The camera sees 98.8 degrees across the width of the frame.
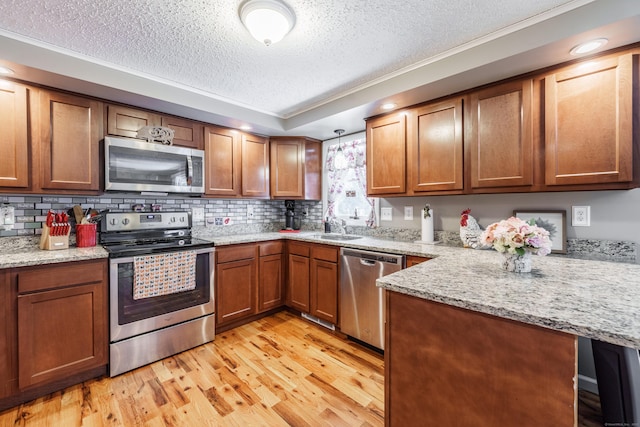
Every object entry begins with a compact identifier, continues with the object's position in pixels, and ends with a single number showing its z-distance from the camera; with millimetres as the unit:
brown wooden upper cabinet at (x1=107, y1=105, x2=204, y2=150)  2266
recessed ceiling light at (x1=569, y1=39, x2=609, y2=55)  1464
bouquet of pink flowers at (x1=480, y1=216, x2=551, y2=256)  1269
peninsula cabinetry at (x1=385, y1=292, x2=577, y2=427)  827
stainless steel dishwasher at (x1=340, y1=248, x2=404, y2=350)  2244
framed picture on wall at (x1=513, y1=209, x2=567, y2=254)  1892
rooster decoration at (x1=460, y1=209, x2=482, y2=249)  2164
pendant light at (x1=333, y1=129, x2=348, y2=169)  2926
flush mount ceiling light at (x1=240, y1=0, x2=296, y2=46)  1416
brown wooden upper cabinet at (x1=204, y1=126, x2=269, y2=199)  2844
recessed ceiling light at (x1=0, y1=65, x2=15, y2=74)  1725
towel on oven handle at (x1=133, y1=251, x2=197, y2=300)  2084
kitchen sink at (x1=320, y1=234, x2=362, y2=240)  3018
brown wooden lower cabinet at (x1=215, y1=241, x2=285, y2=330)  2635
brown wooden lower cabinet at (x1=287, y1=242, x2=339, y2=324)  2646
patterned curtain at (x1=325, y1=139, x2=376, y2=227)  3086
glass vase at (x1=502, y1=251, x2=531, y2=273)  1332
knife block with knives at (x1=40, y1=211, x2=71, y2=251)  2041
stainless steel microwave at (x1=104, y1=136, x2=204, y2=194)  2170
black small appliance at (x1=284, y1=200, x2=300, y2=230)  3723
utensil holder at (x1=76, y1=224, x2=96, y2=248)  2186
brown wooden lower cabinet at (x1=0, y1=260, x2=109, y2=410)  1664
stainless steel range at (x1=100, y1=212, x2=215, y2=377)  2021
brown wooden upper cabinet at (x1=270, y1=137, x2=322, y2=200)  3359
